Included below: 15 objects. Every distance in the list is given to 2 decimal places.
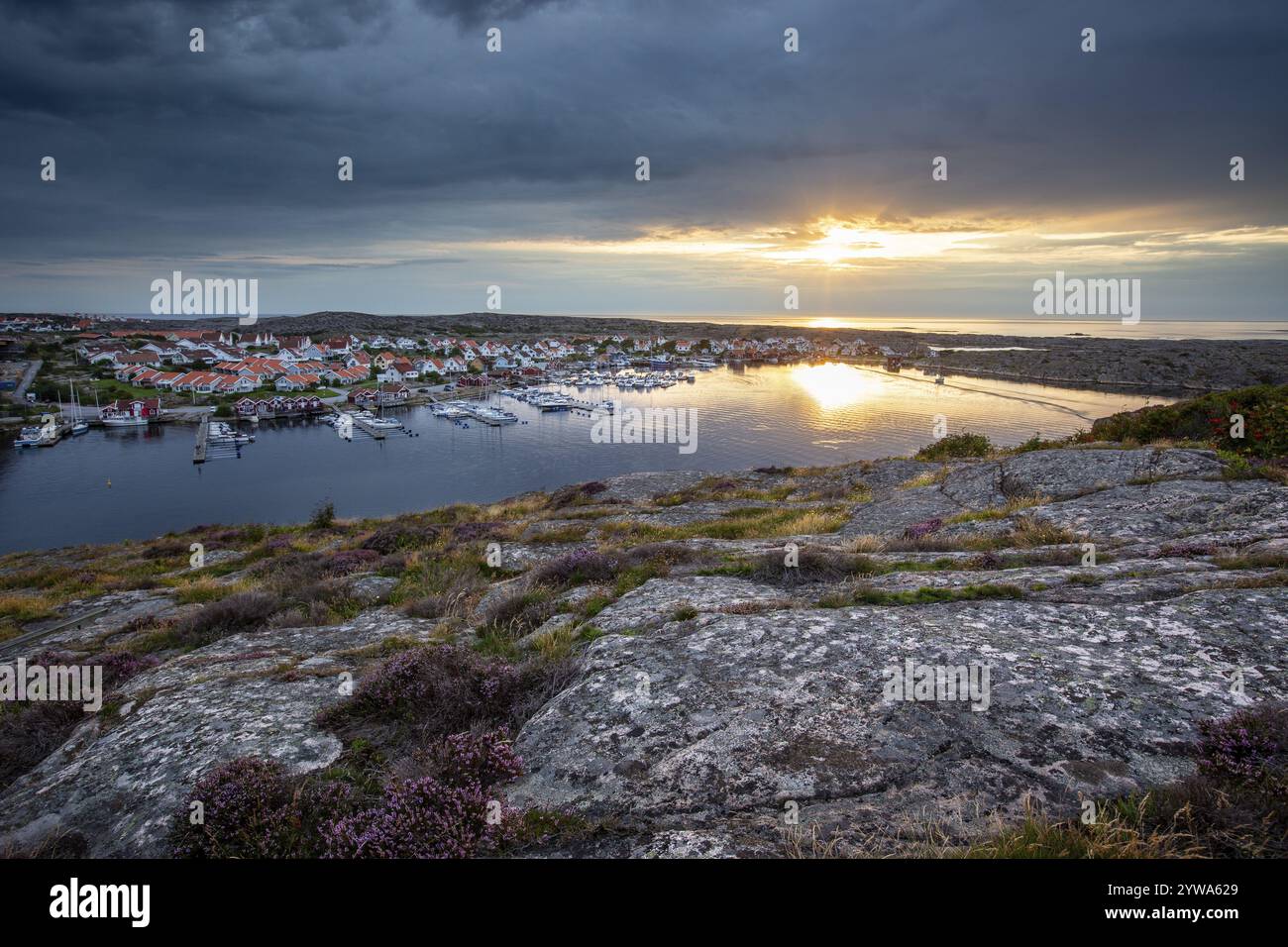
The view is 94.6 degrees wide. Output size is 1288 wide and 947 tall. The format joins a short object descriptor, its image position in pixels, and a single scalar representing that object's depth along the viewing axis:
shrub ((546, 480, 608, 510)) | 30.37
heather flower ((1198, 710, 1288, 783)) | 3.92
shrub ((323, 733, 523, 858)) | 3.93
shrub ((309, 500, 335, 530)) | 28.42
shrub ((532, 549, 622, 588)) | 10.66
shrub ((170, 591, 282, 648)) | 10.56
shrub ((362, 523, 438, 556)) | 18.48
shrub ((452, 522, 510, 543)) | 18.61
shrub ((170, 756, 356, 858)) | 4.24
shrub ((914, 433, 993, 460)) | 29.61
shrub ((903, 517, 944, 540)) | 12.65
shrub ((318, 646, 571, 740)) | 5.84
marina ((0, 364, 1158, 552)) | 59.94
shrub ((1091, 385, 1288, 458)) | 16.25
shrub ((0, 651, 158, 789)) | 6.34
